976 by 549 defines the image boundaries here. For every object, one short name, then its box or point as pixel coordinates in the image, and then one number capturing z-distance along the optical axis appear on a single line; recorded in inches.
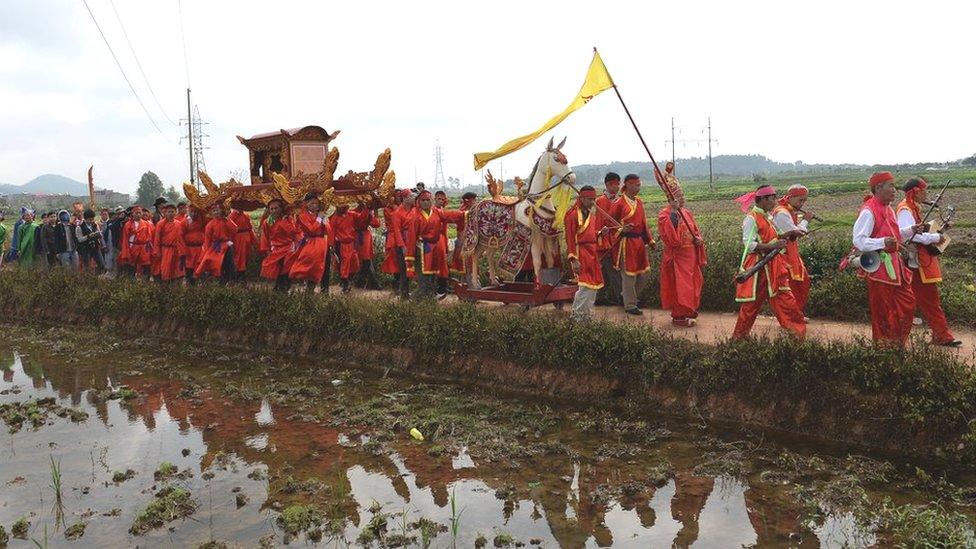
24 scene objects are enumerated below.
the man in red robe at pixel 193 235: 494.6
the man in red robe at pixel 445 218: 439.5
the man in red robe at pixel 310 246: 425.4
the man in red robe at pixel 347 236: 476.4
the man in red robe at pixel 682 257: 342.3
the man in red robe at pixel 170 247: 495.2
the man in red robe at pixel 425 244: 425.1
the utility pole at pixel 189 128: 1357.0
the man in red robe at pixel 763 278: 289.6
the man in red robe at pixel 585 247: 329.4
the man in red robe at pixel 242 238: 495.8
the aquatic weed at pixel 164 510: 197.3
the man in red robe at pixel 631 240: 376.8
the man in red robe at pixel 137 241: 543.8
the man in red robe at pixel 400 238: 435.2
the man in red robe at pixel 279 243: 434.6
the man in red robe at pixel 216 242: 471.8
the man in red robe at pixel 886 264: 269.4
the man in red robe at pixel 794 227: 294.4
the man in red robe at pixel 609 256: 383.9
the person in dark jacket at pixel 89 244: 603.8
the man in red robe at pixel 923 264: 279.7
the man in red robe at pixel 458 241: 443.8
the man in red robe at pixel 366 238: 477.7
